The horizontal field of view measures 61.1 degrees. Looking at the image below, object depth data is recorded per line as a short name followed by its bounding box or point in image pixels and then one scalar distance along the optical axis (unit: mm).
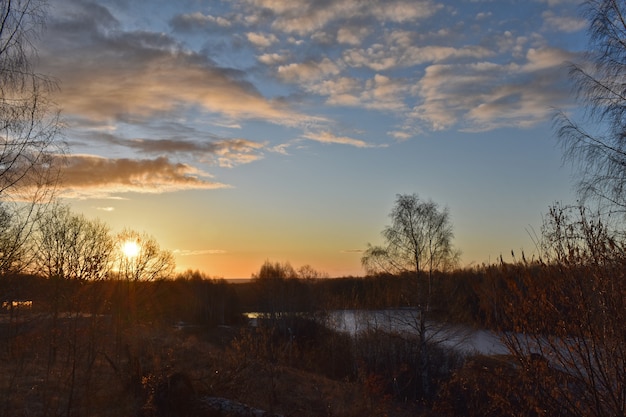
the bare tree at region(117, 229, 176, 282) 30477
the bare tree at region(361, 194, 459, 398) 26109
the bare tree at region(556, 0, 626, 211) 8150
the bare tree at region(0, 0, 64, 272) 6853
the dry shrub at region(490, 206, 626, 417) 5090
